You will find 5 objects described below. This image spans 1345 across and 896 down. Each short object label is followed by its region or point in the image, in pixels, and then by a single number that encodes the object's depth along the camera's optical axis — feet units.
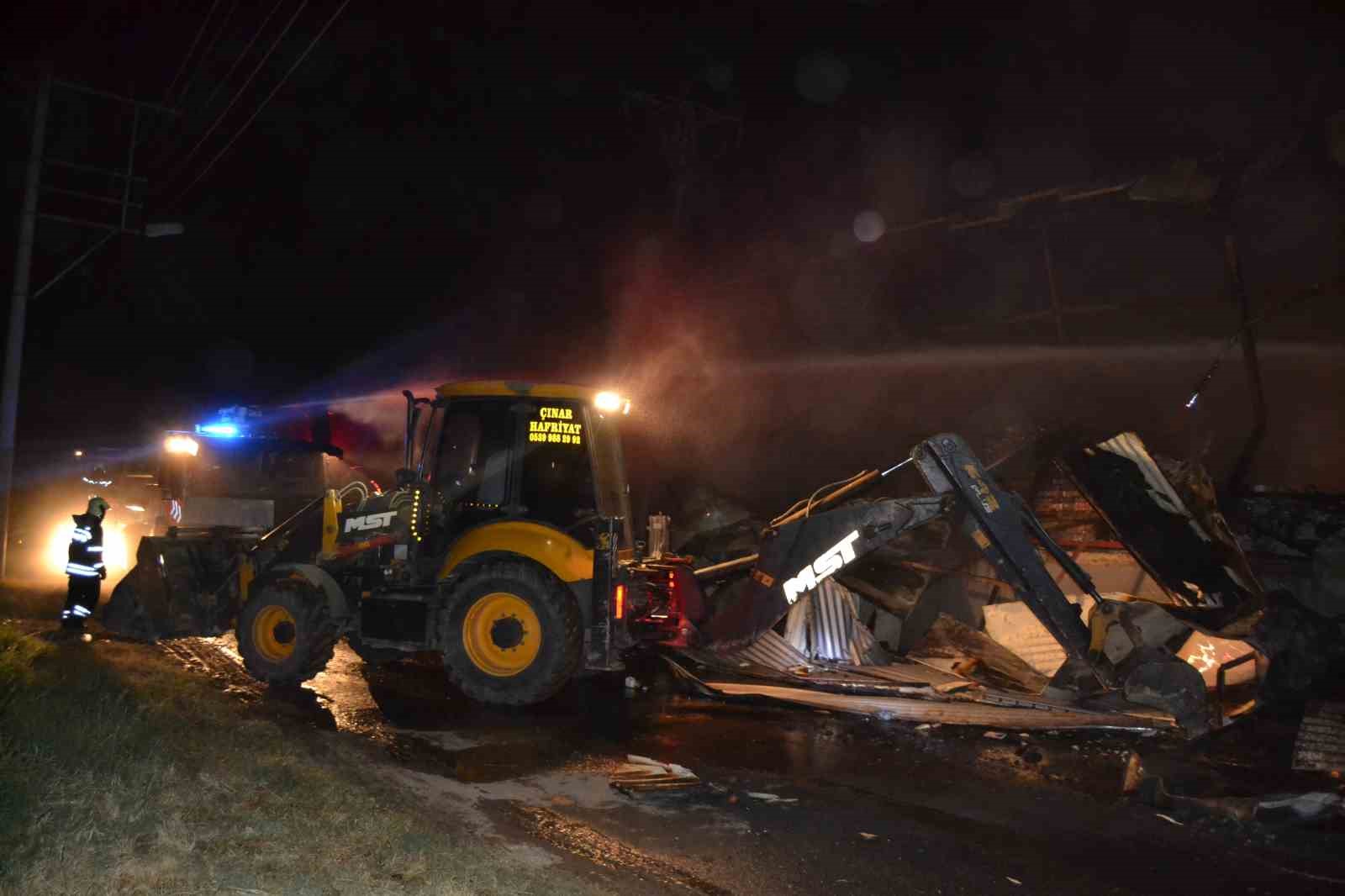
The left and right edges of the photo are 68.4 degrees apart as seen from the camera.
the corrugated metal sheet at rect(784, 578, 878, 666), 30.99
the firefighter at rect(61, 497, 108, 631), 35.53
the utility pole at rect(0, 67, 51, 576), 48.65
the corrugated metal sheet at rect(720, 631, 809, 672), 29.96
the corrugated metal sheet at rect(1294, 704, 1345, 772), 22.20
